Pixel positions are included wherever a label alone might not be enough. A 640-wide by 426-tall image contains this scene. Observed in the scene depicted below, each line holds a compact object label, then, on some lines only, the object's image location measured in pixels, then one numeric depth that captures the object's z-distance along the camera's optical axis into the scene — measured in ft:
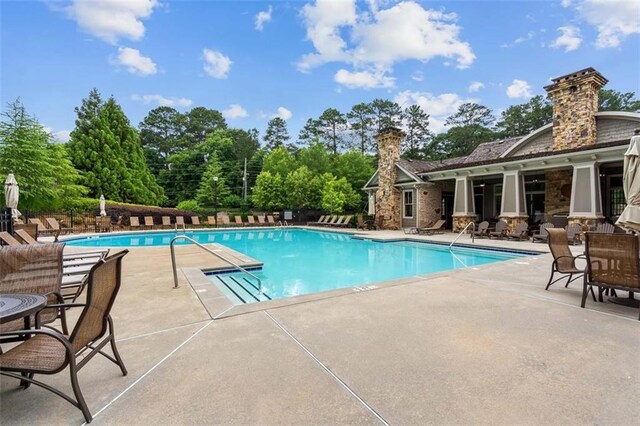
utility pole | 104.93
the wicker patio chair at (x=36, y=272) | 8.12
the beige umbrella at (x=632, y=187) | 12.29
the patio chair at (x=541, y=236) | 33.63
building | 33.40
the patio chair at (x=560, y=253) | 13.74
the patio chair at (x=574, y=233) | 31.12
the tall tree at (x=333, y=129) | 114.32
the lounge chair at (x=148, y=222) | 60.75
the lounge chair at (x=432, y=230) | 46.61
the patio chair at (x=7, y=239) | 16.42
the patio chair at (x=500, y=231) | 37.73
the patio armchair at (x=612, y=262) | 10.32
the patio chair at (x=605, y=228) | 27.38
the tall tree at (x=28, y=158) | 47.44
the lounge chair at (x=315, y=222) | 69.31
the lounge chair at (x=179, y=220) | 63.40
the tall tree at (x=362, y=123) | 111.04
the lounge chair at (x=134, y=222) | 58.54
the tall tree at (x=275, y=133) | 133.59
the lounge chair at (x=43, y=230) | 43.06
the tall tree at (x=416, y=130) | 110.11
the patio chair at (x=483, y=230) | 39.04
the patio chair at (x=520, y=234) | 36.45
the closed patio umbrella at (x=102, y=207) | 54.08
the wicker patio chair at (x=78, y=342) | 5.12
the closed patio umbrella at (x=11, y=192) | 25.86
